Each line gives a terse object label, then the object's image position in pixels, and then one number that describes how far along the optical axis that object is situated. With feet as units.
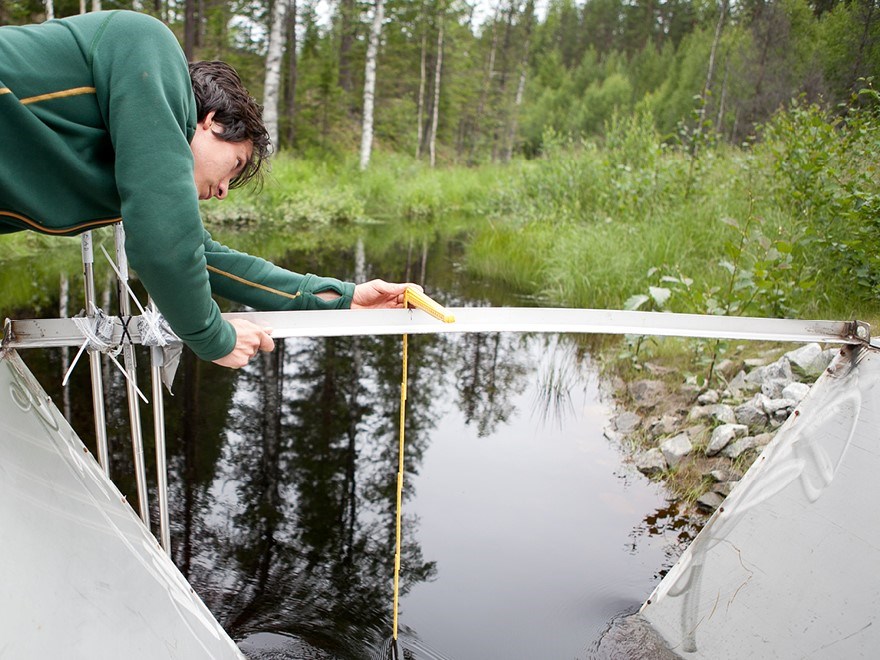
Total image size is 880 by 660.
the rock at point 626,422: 13.04
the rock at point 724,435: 10.82
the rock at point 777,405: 10.47
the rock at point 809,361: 11.05
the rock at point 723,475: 10.38
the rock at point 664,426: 12.35
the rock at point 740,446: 10.55
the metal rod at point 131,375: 5.23
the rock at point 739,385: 12.14
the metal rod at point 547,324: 5.21
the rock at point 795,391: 10.49
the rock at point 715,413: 11.40
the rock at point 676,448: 11.37
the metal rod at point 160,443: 5.73
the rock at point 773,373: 11.34
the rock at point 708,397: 12.39
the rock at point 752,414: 10.88
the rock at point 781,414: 10.46
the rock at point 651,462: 11.50
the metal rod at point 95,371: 5.18
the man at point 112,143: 3.72
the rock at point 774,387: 11.15
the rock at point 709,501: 10.23
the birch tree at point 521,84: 96.32
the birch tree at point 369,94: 54.29
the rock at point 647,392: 13.65
